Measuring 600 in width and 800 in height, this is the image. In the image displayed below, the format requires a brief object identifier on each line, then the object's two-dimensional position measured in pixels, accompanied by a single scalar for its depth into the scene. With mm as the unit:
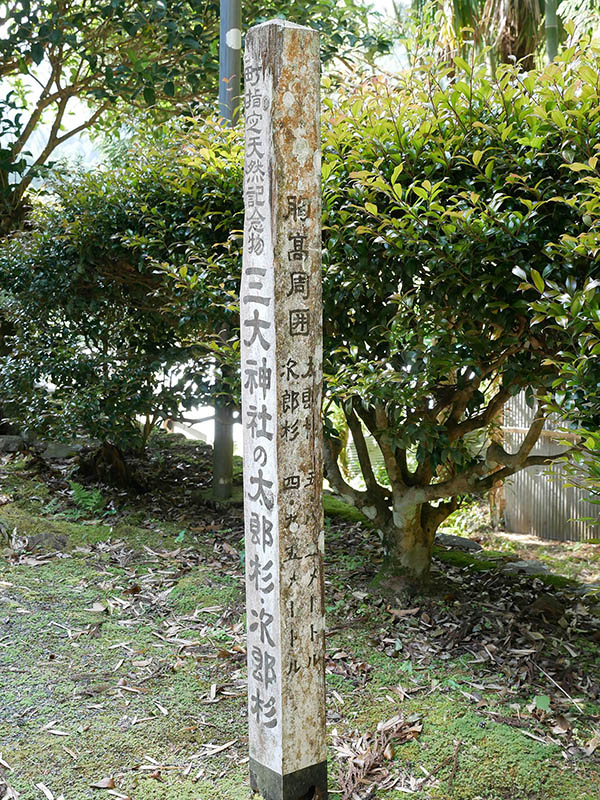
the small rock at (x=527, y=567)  5055
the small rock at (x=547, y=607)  4234
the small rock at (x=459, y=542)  5785
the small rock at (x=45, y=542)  5105
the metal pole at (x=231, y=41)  5602
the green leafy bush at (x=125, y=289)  4668
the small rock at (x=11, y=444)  7320
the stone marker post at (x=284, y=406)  2482
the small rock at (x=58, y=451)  7410
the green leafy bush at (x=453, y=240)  3156
